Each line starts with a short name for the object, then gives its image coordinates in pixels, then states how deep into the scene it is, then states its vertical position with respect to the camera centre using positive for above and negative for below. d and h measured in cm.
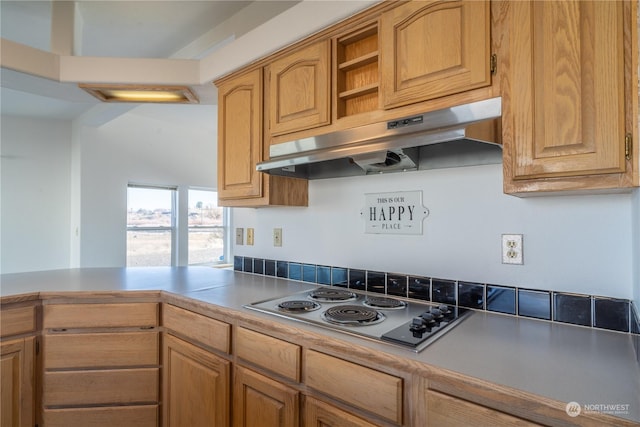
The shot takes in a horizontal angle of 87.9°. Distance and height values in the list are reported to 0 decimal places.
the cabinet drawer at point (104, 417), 166 -100
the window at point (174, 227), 444 -15
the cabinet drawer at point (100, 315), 165 -49
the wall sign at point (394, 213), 150 +2
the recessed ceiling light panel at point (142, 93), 206 +81
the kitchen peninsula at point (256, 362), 76 -45
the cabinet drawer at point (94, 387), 166 -85
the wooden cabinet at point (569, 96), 86 +34
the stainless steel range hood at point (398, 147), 106 +27
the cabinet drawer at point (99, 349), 165 -66
